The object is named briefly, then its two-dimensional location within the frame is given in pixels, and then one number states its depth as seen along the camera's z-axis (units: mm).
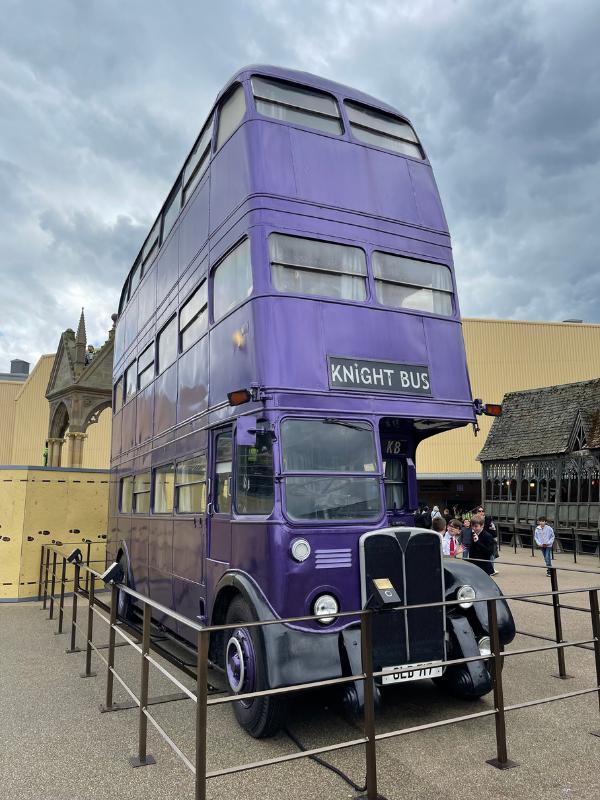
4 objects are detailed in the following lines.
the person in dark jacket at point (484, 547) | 9750
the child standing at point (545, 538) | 16328
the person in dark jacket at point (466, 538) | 12102
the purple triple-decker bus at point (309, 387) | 4902
